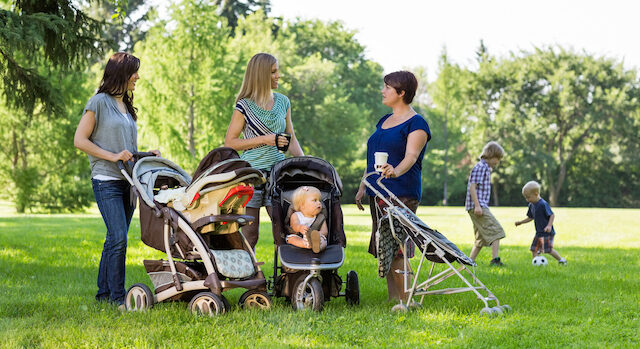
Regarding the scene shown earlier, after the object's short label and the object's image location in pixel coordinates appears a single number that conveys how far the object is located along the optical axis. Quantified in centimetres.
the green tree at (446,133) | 5031
